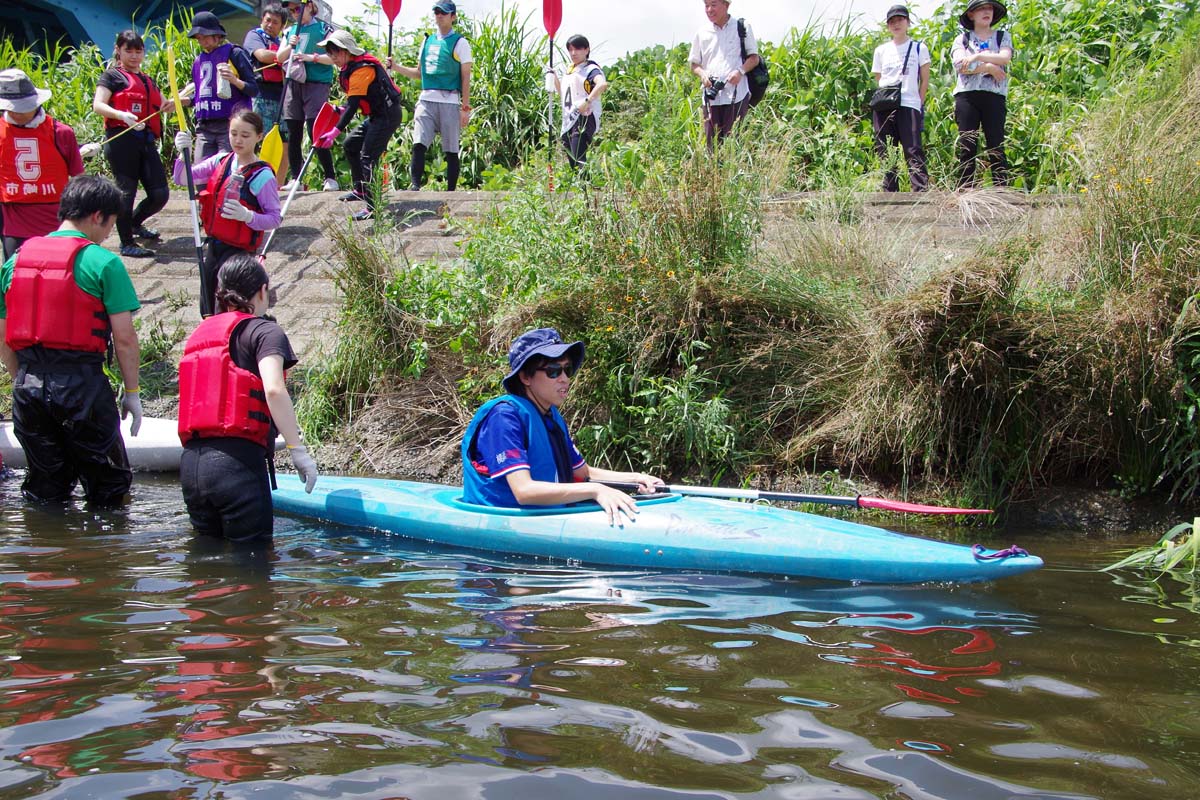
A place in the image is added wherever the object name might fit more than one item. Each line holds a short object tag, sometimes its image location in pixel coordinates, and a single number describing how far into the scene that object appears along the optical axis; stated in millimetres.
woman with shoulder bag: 8062
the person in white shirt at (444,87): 8930
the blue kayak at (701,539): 4094
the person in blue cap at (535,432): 4488
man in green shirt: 4957
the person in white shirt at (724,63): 8078
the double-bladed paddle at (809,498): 4551
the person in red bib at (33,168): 6742
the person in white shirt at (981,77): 7738
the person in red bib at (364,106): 8453
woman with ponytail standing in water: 4355
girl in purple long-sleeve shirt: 6234
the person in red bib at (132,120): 8188
